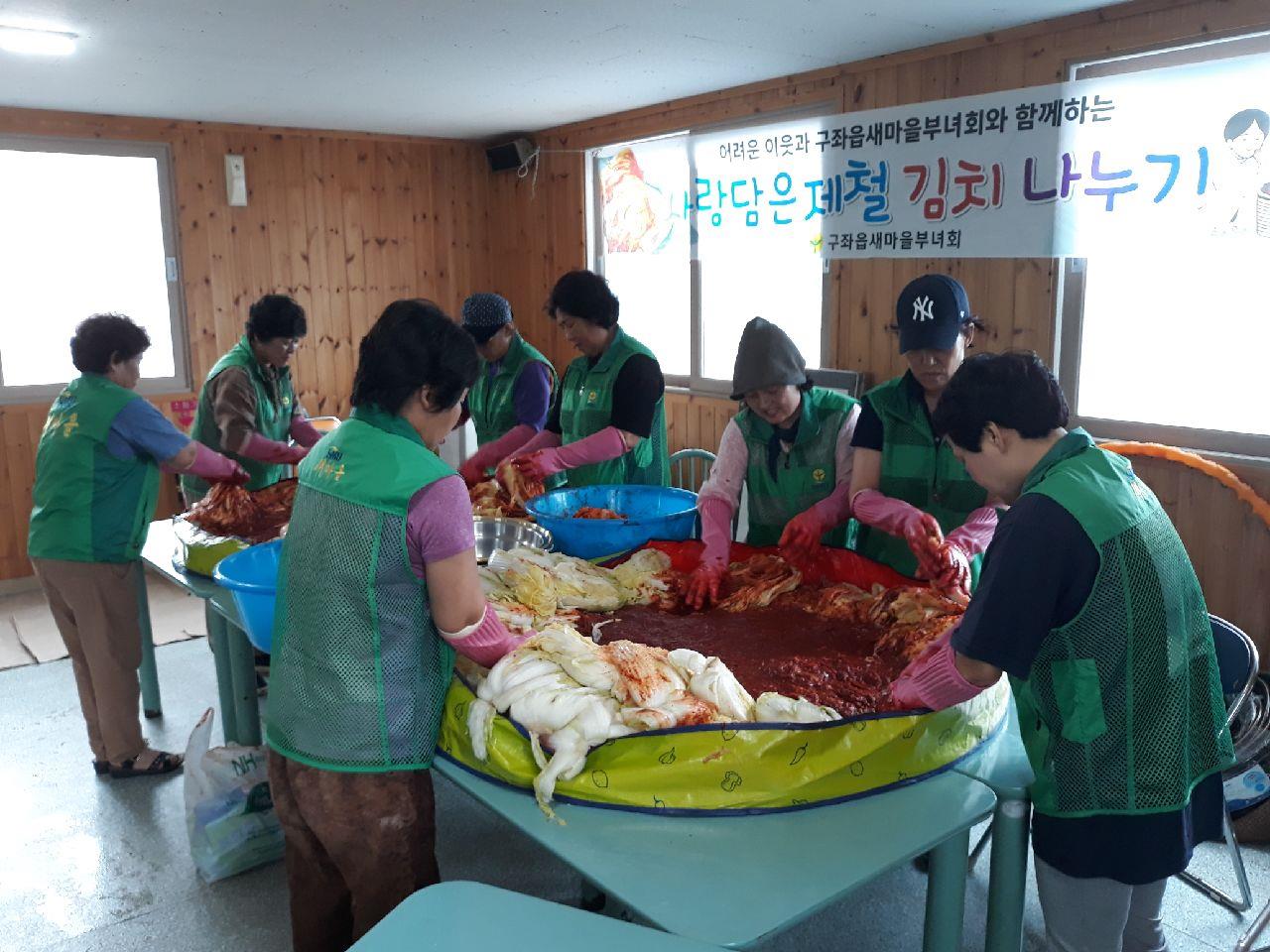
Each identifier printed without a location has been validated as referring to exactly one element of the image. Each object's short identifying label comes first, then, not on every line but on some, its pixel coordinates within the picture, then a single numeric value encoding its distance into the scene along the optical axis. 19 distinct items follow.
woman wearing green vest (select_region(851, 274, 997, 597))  2.15
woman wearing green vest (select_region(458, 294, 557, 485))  3.43
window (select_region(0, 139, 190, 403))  5.19
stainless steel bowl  2.60
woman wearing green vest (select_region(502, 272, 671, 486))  3.02
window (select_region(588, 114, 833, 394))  4.71
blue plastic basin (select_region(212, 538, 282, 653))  1.93
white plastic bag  2.58
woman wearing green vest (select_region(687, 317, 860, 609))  2.31
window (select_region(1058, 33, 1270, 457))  3.19
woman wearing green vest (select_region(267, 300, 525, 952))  1.54
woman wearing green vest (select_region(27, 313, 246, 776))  2.94
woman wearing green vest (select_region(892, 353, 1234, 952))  1.29
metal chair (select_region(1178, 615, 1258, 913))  1.92
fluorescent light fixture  3.51
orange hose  3.01
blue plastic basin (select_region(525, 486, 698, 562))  2.38
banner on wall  3.05
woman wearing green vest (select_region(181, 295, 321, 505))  3.35
